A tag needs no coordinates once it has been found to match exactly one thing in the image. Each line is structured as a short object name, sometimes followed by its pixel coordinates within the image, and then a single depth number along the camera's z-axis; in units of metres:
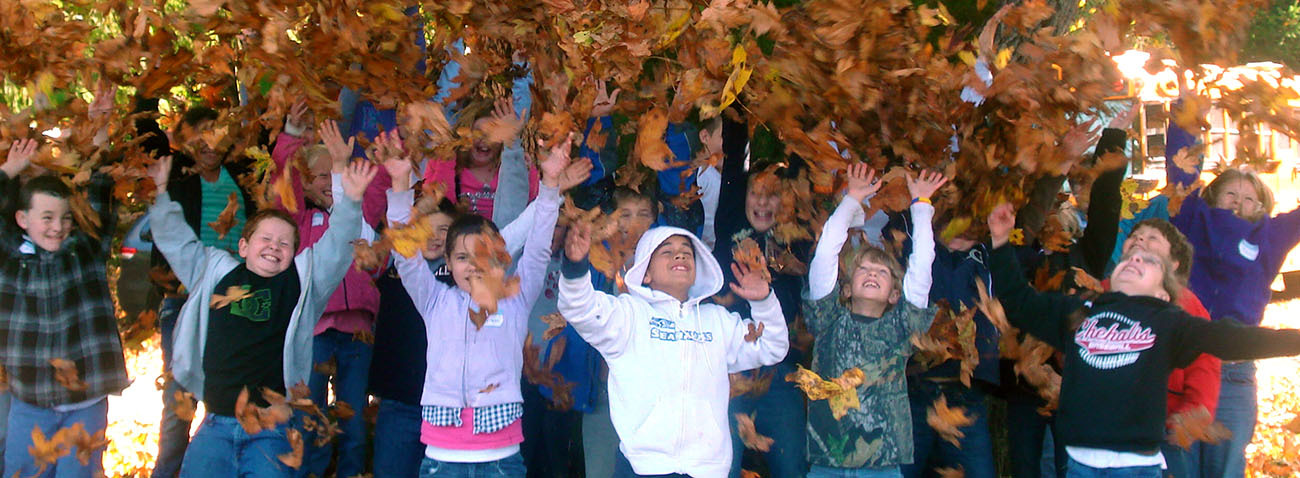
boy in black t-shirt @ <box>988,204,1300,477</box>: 3.43
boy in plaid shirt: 3.88
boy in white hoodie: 3.43
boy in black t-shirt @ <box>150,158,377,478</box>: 3.62
